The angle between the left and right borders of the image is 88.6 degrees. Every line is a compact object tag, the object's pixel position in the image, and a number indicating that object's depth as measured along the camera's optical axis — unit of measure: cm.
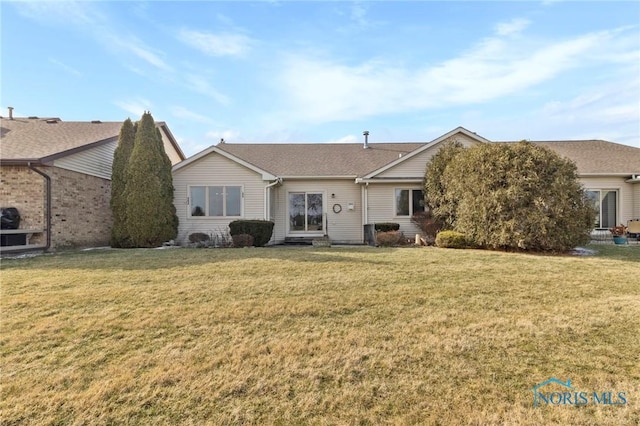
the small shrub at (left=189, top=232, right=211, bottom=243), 1332
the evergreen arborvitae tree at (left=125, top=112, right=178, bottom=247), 1248
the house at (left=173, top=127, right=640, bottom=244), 1405
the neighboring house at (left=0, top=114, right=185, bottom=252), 1088
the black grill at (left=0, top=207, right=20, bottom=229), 1051
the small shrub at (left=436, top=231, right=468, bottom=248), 1116
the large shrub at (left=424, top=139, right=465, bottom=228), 1280
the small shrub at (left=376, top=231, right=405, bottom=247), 1233
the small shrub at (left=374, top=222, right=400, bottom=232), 1349
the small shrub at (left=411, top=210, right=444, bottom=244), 1354
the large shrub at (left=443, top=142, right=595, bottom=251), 969
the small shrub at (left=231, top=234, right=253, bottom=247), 1177
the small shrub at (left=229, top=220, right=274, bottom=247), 1216
